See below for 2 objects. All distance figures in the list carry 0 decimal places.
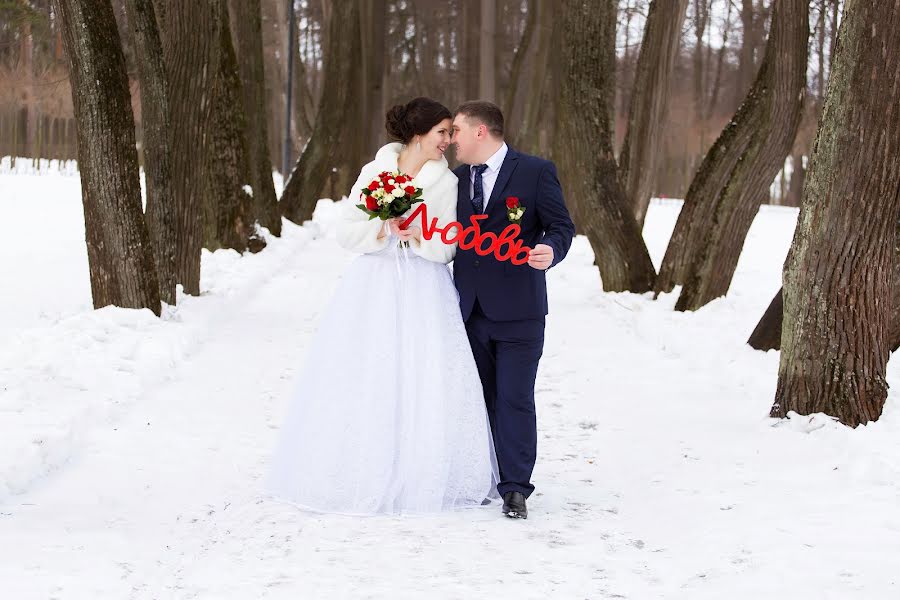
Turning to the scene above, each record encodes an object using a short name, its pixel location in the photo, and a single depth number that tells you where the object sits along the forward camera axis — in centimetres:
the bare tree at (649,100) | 1656
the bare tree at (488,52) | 2619
